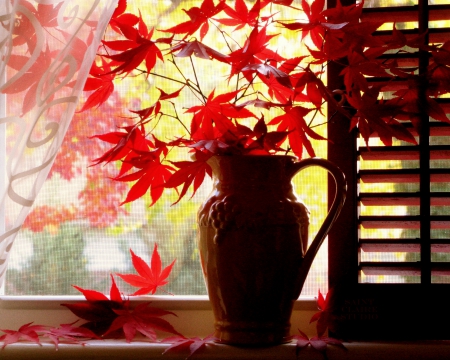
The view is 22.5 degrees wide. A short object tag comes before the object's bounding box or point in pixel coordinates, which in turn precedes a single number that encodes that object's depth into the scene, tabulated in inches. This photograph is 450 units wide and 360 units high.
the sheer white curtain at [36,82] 56.9
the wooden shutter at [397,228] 60.7
